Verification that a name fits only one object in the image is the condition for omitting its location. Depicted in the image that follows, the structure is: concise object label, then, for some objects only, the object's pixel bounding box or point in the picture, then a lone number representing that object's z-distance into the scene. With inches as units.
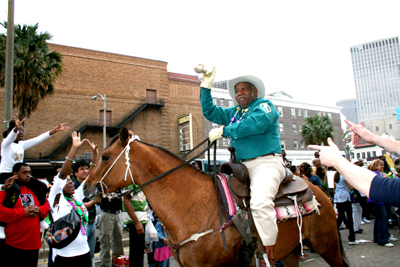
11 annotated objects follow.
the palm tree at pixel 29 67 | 639.1
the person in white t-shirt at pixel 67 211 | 153.5
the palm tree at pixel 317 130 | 1685.5
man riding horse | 120.0
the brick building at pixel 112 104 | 971.9
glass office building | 7017.7
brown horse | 117.3
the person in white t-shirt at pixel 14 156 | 171.8
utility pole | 300.7
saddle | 126.5
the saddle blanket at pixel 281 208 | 123.7
